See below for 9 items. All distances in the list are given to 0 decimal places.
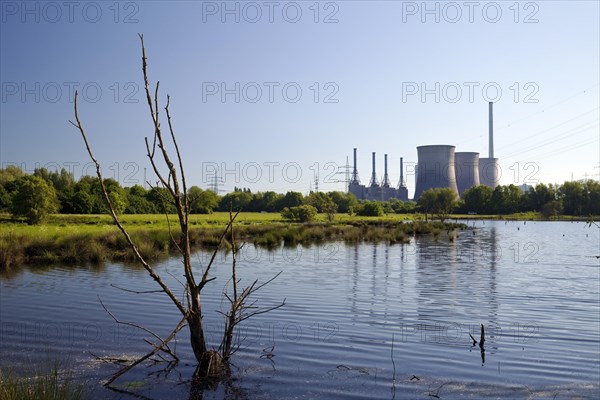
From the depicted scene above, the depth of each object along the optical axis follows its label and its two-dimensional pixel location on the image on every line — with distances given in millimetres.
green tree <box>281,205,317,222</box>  59625
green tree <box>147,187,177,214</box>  63750
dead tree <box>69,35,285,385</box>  5859
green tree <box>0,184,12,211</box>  50006
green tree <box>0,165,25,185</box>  65025
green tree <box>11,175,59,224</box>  40250
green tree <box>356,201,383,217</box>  80625
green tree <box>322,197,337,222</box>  69250
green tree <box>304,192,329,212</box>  71000
